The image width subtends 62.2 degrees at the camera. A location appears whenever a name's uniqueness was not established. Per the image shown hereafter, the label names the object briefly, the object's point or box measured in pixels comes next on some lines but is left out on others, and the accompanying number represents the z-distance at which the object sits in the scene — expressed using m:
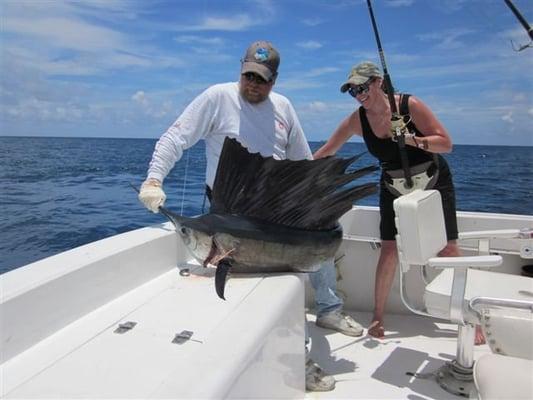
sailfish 1.60
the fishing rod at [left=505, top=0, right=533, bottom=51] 2.37
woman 2.13
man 1.83
